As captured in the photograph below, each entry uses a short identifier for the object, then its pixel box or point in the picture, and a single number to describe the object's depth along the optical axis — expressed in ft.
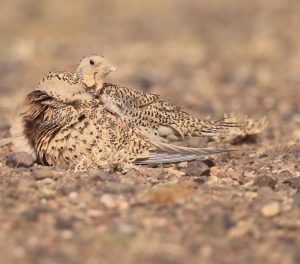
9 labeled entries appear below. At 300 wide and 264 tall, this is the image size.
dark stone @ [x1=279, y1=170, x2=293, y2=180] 37.69
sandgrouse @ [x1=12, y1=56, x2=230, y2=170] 37.60
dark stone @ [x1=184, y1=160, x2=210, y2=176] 38.01
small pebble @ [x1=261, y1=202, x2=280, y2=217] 29.96
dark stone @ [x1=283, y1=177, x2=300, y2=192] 34.81
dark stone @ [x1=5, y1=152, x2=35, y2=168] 38.50
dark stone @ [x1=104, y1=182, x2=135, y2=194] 32.50
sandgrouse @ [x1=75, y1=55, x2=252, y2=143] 40.27
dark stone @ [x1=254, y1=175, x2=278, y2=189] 34.71
